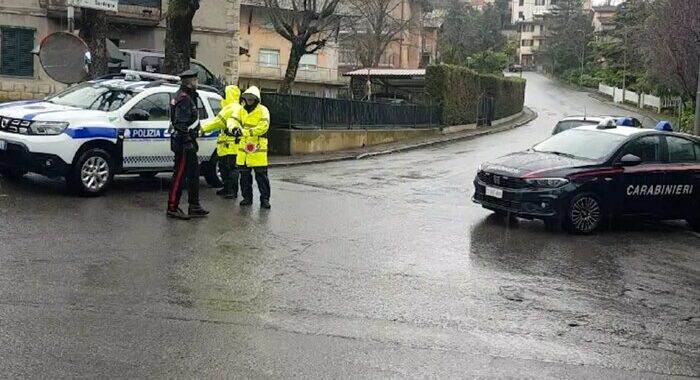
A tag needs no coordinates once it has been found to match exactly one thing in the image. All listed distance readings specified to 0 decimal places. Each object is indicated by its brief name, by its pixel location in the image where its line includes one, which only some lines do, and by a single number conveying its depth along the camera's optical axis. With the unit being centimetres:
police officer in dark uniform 1017
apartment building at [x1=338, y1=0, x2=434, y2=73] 5977
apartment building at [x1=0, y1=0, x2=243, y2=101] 2755
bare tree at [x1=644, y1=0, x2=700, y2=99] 2330
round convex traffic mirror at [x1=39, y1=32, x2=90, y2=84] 1362
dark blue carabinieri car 1098
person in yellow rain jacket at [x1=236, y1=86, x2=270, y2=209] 1151
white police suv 1073
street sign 1365
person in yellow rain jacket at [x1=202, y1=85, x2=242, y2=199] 1141
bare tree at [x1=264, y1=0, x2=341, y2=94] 3122
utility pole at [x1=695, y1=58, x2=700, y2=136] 1659
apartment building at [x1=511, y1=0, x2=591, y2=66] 11438
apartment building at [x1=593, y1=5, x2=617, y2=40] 10296
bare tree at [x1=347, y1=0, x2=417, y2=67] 5112
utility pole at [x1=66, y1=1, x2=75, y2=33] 1387
